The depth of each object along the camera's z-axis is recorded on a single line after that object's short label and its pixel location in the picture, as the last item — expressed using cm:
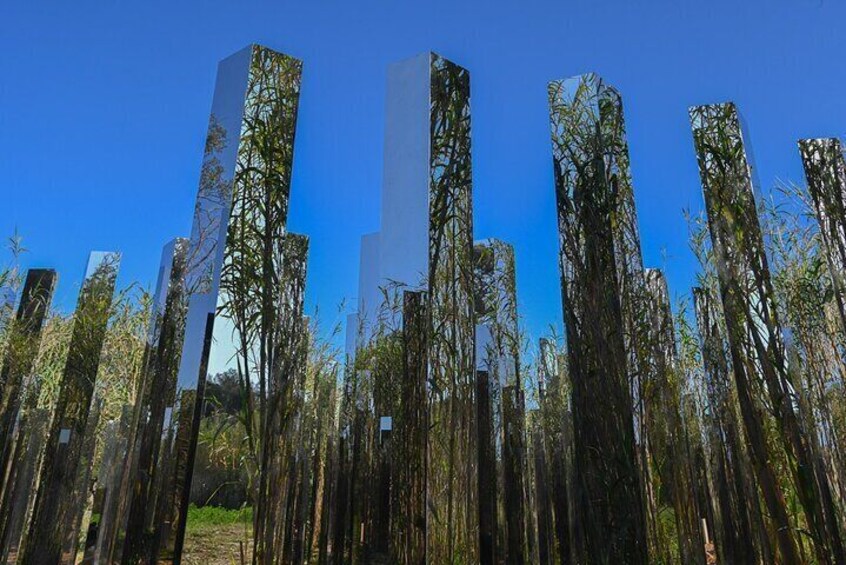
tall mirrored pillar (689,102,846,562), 174
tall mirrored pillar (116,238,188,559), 157
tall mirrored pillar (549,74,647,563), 166
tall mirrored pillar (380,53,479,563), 174
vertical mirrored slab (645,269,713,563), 193
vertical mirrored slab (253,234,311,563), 166
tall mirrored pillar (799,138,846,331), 267
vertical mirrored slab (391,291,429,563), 165
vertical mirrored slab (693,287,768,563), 186
